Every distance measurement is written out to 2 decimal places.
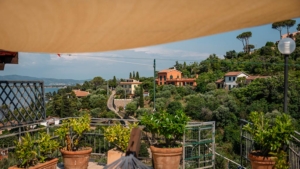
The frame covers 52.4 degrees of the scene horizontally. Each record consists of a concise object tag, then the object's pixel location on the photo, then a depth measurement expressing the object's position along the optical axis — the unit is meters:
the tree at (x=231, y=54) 46.78
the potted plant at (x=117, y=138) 4.42
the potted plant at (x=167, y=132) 4.08
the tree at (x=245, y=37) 57.34
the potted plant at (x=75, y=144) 4.46
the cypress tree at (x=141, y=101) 37.95
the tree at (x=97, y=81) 55.91
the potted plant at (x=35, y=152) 3.65
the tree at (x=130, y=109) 37.72
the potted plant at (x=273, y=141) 3.09
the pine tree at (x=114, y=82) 59.16
